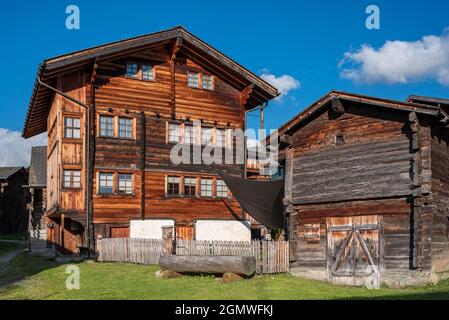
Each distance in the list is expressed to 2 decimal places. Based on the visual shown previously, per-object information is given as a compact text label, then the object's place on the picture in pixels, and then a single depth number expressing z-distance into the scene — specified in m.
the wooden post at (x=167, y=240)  22.20
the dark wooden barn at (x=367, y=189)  17.31
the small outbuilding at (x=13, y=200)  52.19
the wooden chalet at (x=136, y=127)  28.00
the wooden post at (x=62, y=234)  28.41
